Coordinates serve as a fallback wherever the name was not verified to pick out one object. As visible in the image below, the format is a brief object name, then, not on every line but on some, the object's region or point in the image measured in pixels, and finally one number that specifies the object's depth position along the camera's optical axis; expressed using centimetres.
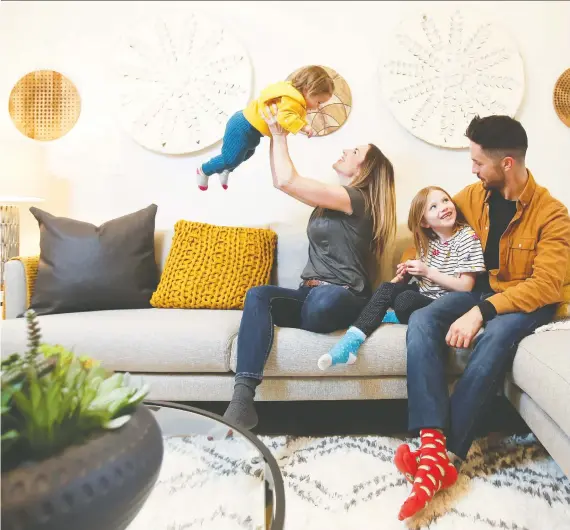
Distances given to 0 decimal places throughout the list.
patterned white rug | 85
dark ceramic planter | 52
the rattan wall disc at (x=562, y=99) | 246
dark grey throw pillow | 196
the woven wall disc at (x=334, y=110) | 245
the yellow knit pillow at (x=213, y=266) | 206
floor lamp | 230
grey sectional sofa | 161
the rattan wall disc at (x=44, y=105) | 254
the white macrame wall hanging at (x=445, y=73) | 243
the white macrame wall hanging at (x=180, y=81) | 248
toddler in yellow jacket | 170
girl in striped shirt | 173
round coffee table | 79
